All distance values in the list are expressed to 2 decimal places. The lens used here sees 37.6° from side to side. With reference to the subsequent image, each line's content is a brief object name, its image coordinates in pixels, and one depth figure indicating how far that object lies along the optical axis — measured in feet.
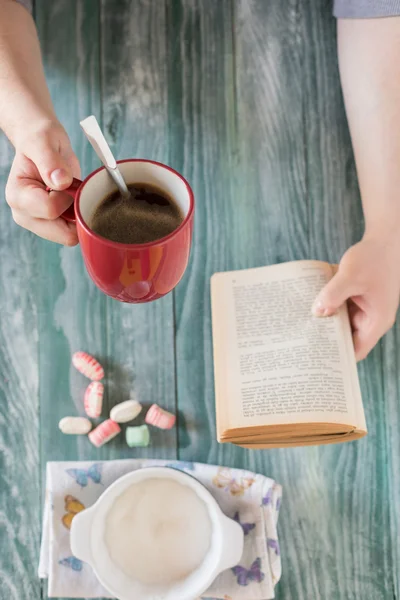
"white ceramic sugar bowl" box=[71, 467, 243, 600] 2.71
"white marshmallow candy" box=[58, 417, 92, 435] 3.10
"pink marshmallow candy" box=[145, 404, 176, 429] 3.06
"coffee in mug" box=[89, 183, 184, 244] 2.02
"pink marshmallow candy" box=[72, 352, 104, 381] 3.13
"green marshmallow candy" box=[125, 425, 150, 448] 3.06
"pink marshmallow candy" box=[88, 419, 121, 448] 3.06
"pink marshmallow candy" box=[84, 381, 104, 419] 3.09
